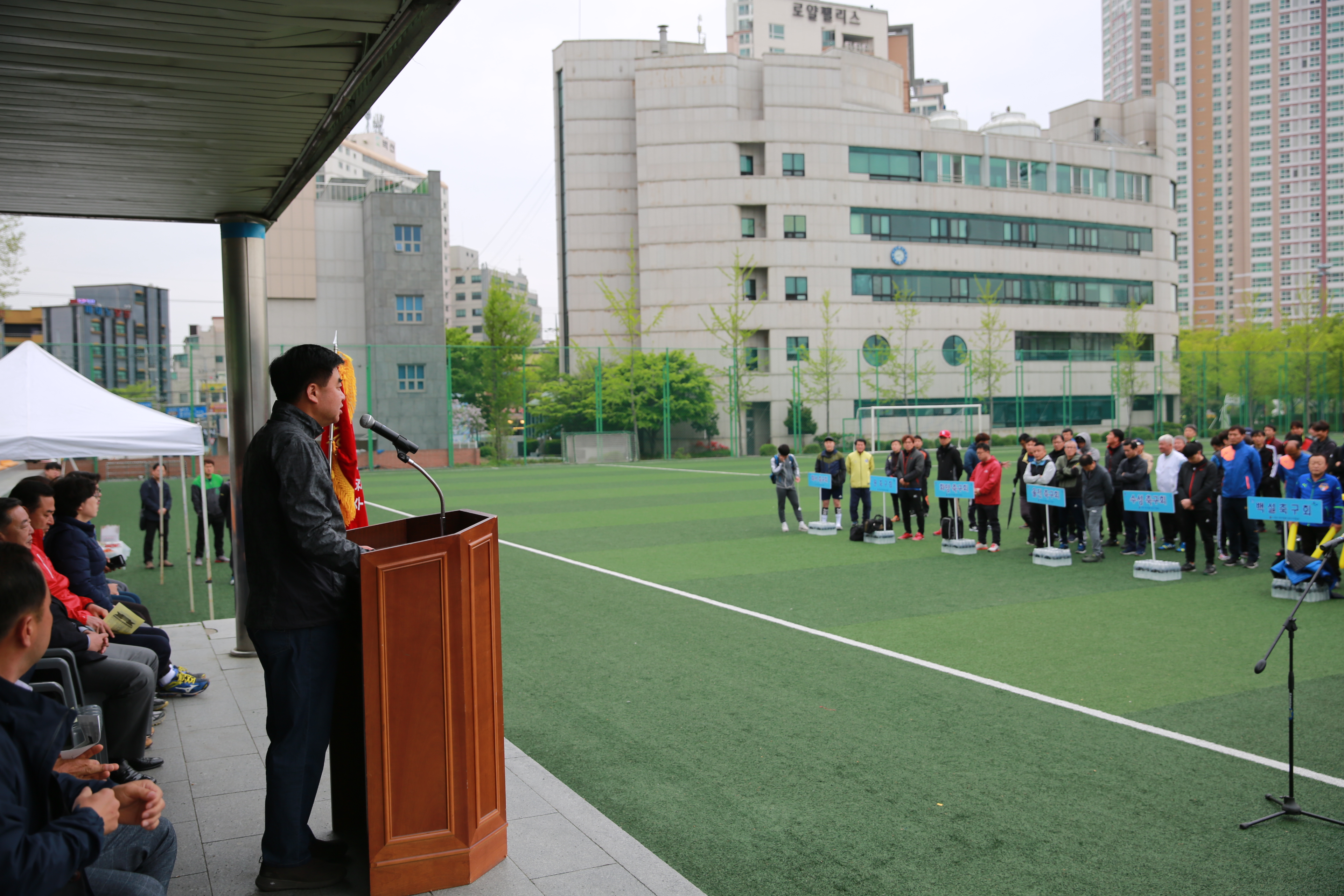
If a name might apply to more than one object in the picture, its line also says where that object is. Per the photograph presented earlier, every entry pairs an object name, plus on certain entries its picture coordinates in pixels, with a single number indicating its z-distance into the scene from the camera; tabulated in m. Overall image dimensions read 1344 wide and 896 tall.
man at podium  3.42
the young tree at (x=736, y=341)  48.19
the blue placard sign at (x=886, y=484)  15.99
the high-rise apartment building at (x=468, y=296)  144.25
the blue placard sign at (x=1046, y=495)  13.18
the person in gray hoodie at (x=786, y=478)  16.94
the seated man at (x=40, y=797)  2.18
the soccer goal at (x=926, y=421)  50.41
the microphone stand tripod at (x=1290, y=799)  4.52
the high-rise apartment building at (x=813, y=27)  86.25
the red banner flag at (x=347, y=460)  4.39
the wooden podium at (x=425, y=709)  3.42
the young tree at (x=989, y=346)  52.97
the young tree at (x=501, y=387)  42.44
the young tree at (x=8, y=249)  29.56
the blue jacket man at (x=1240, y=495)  12.66
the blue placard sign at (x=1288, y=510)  10.67
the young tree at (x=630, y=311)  52.50
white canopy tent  9.02
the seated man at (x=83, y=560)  6.31
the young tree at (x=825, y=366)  49.16
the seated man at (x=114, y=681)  4.82
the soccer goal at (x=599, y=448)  42.59
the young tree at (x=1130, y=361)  55.22
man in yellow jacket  16.39
